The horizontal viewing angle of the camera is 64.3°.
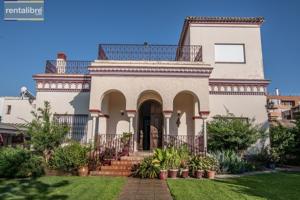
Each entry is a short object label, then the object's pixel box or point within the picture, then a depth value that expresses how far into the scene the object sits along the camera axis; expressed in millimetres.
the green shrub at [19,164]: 9289
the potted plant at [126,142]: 11664
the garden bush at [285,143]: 13570
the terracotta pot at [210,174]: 9562
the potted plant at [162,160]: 9227
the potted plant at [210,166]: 9578
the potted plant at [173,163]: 9422
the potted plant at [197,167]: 9555
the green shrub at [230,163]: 10938
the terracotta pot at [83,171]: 9805
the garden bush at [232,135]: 12578
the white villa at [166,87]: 12367
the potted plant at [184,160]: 9562
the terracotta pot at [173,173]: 9398
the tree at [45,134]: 10820
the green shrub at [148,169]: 9391
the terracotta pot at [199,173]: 9523
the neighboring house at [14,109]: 24797
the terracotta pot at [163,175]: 9203
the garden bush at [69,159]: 9898
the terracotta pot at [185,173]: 9539
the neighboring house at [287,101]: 49950
